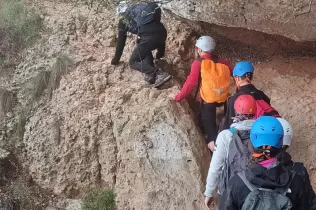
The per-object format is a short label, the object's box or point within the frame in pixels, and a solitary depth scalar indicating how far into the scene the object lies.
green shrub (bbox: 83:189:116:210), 5.48
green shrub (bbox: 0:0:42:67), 6.34
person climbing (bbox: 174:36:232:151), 5.04
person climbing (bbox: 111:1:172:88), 5.39
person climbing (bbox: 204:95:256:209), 3.72
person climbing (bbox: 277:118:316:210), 3.19
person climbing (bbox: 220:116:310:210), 3.04
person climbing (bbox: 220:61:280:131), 4.55
